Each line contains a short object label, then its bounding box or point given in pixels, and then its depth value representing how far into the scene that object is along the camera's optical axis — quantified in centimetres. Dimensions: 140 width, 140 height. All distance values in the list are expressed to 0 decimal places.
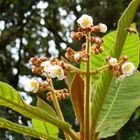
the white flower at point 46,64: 44
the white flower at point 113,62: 43
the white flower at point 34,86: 45
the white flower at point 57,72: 43
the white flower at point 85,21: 45
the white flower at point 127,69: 43
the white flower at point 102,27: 46
